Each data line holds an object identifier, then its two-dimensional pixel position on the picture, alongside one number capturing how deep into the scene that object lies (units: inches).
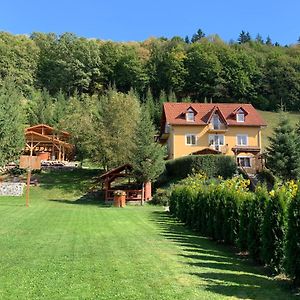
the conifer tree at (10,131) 1541.6
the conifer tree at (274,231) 369.4
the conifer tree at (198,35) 6076.3
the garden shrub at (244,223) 458.9
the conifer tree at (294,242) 310.5
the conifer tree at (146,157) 1373.0
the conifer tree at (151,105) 3021.7
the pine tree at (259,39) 5628.9
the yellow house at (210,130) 1861.5
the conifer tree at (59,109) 2829.2
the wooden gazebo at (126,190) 1411.2
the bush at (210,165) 1528.1
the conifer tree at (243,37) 5995.6
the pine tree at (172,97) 3428.2
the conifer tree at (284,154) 1419.8
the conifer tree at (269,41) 5529.5
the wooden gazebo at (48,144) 2177.7
